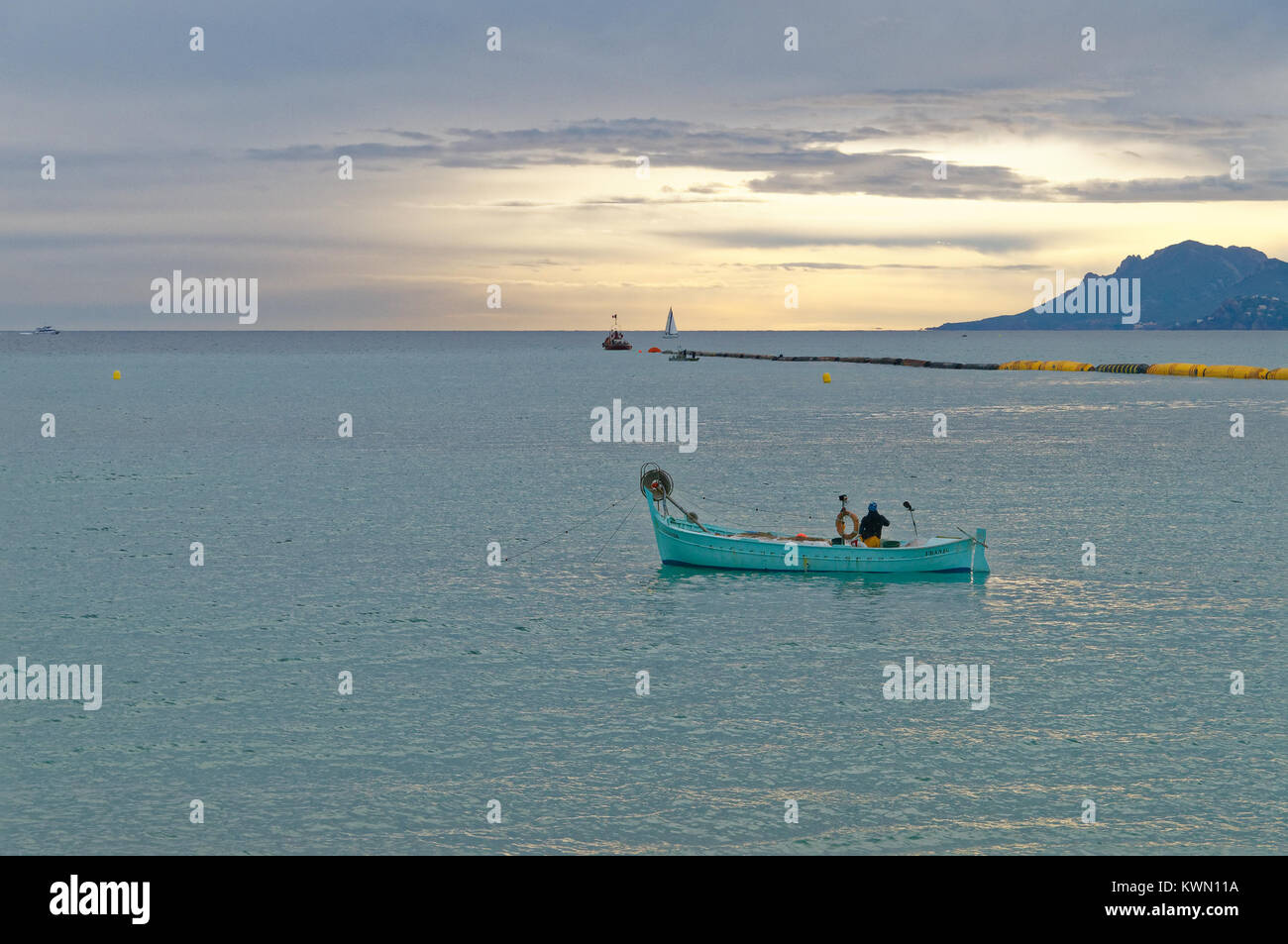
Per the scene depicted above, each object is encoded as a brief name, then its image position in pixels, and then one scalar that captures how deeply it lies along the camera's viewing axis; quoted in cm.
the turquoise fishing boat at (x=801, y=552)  4875
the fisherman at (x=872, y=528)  4900
